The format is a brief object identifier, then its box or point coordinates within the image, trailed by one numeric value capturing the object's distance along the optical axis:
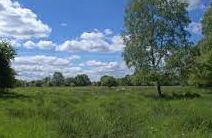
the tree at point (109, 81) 52.20
